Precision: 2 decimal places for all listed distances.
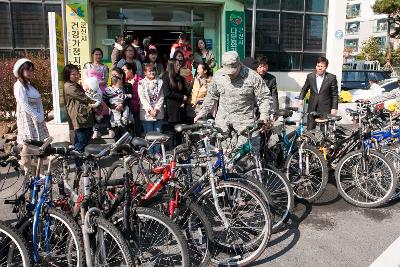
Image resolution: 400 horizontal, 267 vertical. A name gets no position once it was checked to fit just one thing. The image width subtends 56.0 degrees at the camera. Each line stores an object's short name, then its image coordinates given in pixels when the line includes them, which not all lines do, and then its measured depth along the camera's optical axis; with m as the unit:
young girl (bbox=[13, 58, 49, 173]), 4.82
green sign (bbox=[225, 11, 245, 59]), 11.54
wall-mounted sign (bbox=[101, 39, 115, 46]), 11.08
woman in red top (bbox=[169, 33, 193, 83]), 8.66
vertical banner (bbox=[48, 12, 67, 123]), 7.19
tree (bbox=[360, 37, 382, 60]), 34.31
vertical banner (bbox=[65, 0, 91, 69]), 9.71
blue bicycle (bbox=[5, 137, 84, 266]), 2.94
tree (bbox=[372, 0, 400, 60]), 24.14
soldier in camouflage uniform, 4.35
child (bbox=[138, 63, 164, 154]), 6.11
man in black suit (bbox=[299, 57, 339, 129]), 6.27
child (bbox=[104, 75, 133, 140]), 6.25
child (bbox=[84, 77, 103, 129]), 6.10
